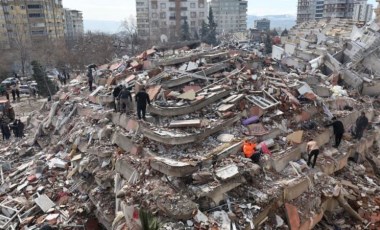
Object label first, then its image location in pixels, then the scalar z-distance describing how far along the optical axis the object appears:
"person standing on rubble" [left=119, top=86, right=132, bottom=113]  10.38
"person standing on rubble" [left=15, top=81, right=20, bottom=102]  23.96
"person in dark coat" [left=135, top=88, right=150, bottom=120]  9.22
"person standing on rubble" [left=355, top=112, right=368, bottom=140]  10.28
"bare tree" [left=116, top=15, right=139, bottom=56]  40.86
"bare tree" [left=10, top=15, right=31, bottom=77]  36.75
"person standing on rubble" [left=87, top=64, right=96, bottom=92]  14.38
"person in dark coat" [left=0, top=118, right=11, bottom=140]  14.55
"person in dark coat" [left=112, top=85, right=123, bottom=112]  10.73
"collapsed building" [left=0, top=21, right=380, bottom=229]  6.96
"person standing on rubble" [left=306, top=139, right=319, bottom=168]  8.38
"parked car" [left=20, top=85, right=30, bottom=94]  27.17
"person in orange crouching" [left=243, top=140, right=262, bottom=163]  8.05
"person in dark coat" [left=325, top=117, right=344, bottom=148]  9.61
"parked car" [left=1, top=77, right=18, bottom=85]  29.83
